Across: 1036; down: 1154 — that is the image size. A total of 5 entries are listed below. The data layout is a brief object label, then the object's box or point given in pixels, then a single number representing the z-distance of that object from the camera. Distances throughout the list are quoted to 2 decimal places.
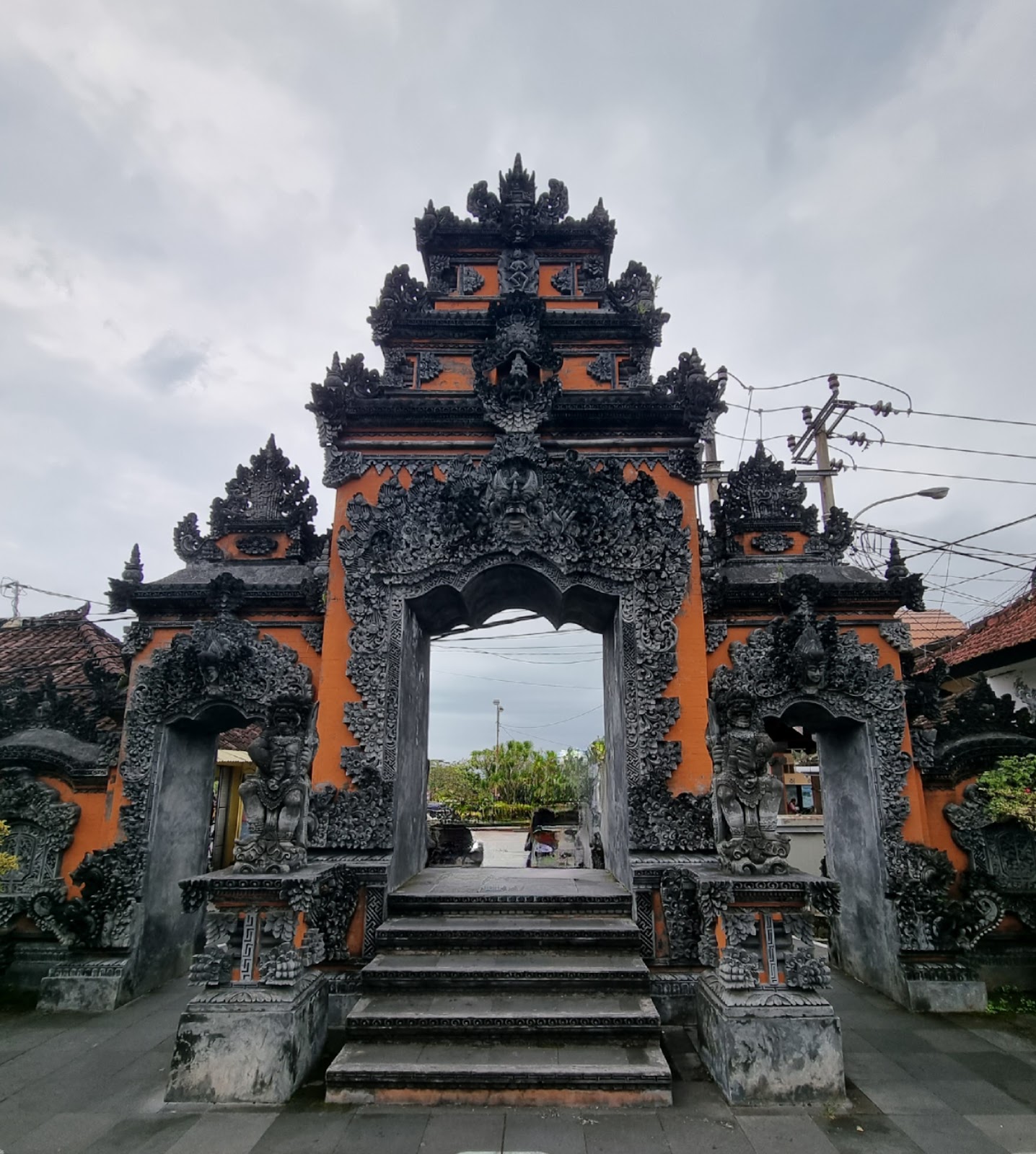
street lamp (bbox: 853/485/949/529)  14.12
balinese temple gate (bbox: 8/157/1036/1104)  5.64
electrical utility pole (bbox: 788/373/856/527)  14.95
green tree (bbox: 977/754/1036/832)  7.46
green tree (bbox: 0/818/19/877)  7.37
